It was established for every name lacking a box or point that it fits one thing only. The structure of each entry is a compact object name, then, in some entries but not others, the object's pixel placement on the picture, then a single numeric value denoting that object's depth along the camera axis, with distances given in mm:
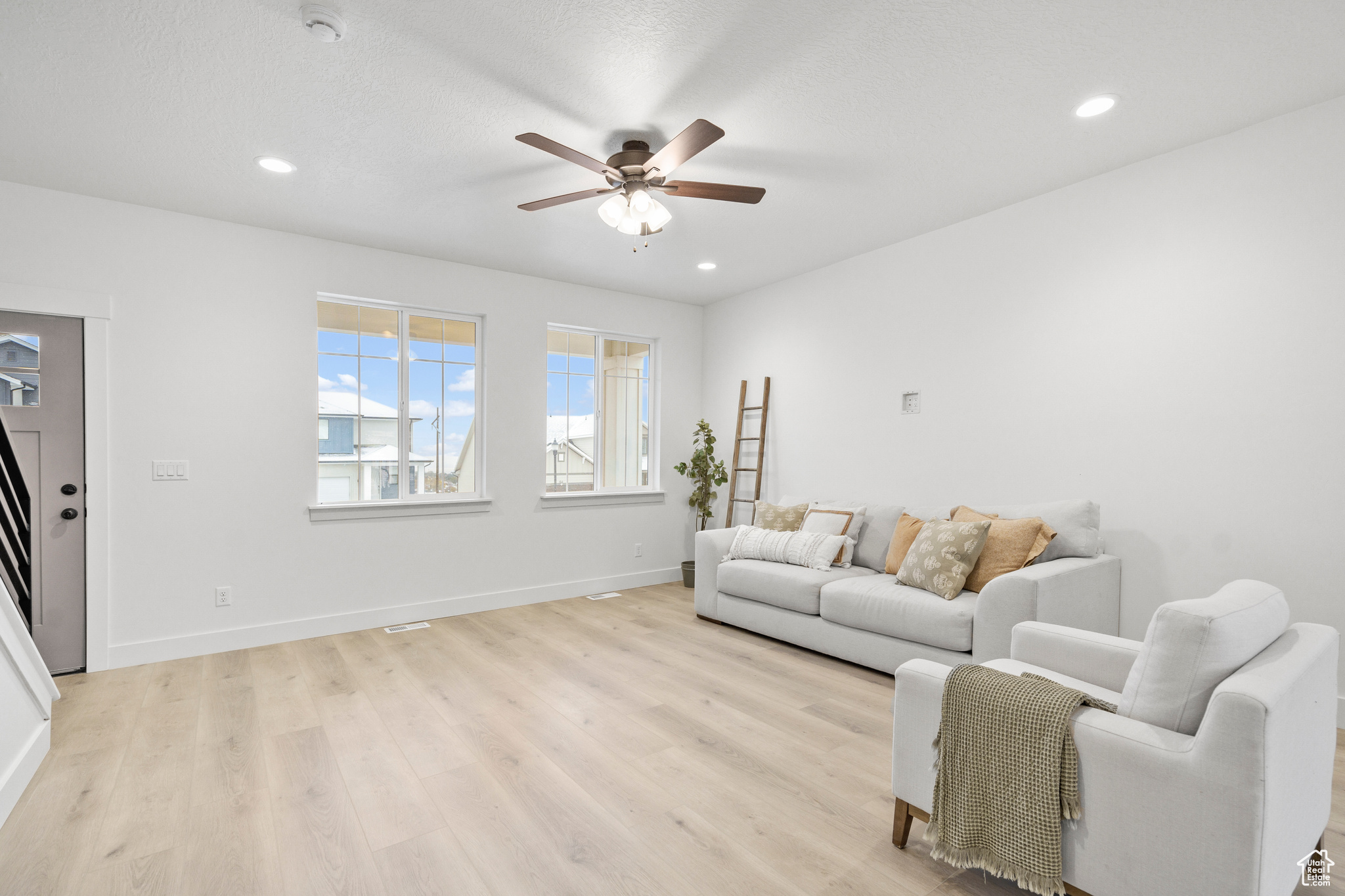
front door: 3236
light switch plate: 3561
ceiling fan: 2602
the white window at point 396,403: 4250
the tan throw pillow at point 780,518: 4285
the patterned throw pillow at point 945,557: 3139
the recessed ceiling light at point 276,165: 2941
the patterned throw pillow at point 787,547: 3881
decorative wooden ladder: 5203
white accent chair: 1275
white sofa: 2811
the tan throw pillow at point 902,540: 3652
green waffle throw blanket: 1484
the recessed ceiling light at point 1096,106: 2467
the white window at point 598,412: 5219
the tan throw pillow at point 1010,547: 3078
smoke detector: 1939
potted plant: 5523
